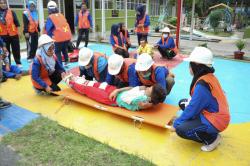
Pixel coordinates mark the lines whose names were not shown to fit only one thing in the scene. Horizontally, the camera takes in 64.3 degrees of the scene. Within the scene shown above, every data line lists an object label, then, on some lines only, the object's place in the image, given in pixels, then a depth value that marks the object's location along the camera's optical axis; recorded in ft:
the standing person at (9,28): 15.58
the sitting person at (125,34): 18.56
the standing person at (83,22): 22.37
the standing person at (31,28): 17.84
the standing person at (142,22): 21.07
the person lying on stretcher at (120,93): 8.92
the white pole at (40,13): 22.92
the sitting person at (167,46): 19.54
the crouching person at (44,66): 11.29
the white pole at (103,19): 28.73
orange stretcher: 8.45
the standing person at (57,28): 15.64
